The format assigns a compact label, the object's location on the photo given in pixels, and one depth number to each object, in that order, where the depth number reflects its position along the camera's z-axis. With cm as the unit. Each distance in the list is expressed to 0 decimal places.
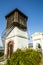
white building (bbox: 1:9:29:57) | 737
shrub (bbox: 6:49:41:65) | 413
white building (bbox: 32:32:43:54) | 818
